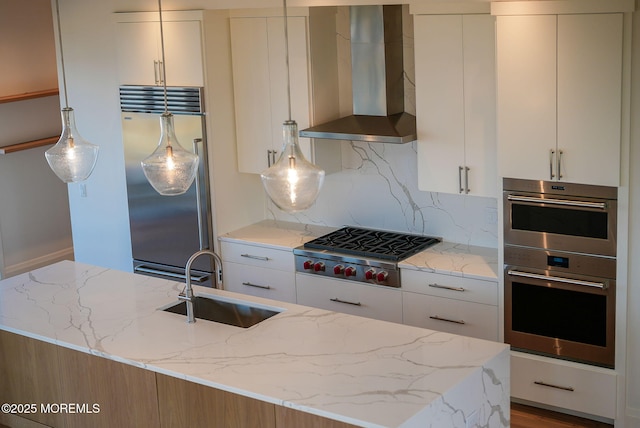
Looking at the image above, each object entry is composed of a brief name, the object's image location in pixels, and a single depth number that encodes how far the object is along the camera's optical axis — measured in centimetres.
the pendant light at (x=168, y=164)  373
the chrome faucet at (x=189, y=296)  429
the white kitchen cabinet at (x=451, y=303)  512
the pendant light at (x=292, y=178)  331
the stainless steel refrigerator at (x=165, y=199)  603
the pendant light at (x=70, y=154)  404
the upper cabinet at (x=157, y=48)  587
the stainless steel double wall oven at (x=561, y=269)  466
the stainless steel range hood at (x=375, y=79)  550
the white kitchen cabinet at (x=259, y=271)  593
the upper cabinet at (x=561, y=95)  441
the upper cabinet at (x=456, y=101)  502
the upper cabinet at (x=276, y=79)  576
